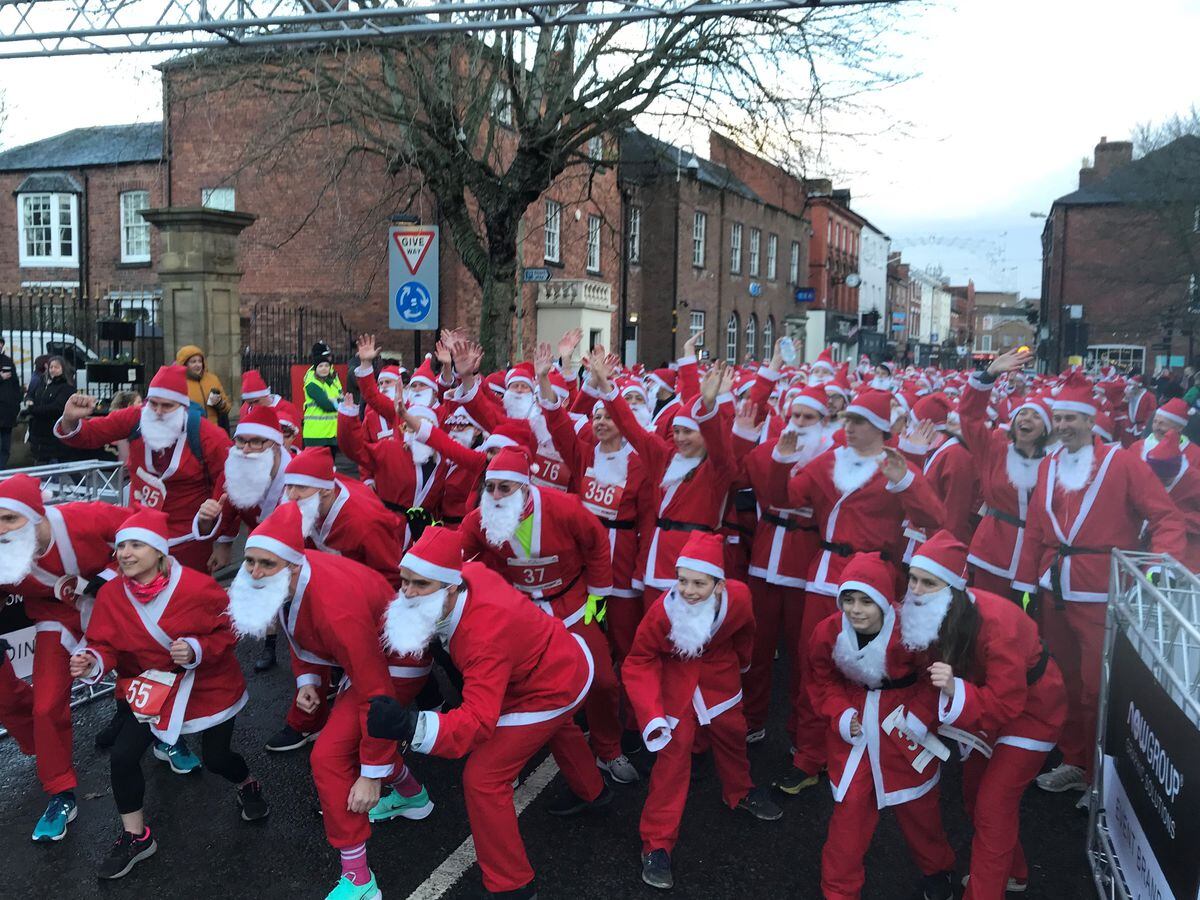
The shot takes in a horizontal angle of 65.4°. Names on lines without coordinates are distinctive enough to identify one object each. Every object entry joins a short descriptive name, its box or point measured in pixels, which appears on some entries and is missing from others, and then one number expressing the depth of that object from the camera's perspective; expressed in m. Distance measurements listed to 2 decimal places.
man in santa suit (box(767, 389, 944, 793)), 4.89
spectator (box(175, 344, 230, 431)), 8.97
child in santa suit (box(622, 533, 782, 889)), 4.05
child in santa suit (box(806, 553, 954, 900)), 3.64
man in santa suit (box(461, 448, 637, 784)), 4.62
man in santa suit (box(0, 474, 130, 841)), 4.25
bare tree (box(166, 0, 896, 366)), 13.59
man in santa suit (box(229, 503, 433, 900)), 3.67
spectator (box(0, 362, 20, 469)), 11.12
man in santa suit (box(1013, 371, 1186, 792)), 4.93
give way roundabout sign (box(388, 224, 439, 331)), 11.59
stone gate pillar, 13.54
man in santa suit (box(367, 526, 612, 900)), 3.50
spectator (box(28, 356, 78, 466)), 9.71
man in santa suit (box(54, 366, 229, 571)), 5.78
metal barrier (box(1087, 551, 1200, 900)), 3.04
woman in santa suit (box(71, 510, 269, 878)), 4.01
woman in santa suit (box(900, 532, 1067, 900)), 3.58
